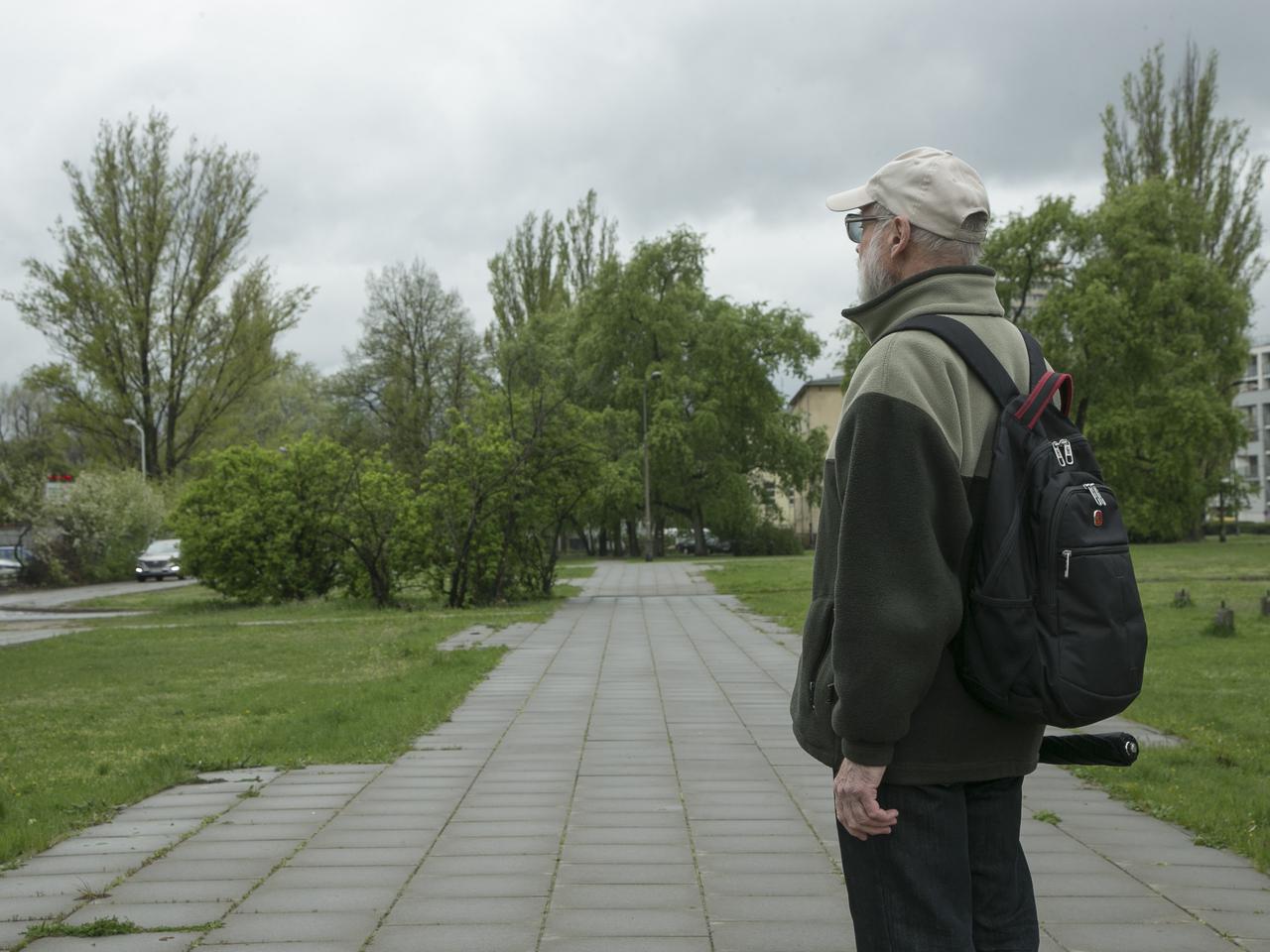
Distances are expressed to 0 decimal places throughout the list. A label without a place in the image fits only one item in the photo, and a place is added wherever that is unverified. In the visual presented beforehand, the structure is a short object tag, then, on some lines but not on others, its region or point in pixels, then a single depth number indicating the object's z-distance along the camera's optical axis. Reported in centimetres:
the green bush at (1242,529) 7629
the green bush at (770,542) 6031
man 229
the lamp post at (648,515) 5062
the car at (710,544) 7059
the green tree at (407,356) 5962
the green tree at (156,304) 4406
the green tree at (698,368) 5366
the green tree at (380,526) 2317
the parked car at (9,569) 4081
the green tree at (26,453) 4275
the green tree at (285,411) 4984
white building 12269
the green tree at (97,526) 4134
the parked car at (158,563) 4216
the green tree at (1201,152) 4947
